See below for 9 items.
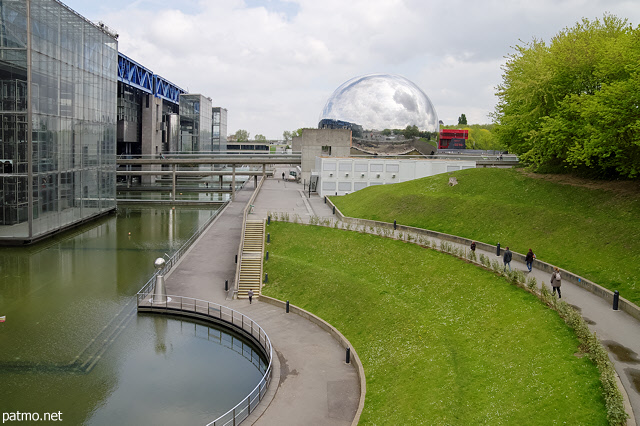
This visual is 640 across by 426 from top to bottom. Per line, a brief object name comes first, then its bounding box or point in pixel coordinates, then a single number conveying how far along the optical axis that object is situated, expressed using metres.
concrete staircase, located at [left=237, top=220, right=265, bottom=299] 28.38
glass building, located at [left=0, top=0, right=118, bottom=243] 39.12
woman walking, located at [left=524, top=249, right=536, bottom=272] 25.55
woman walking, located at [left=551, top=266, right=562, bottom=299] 21.41
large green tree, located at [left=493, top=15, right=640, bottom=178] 28.41
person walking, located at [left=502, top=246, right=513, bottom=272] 25.28
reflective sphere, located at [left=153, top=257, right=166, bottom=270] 26.50
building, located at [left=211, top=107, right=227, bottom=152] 122.39
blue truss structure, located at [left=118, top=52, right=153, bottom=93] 77.88
